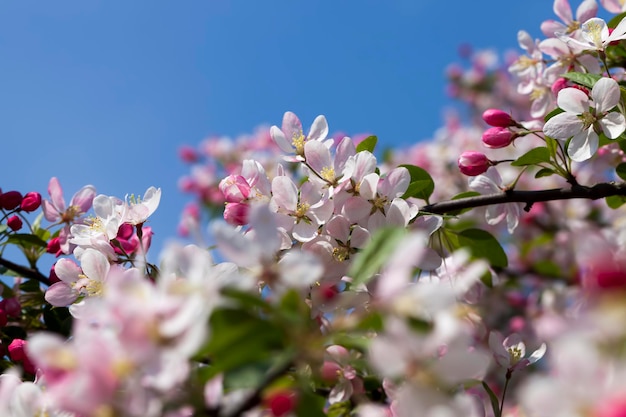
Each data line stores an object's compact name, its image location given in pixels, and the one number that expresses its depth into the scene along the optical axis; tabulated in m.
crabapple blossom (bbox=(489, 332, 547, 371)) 0.65
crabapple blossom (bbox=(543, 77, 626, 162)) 0.65
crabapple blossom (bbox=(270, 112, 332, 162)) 0.67
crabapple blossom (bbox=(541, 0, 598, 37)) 0.74
